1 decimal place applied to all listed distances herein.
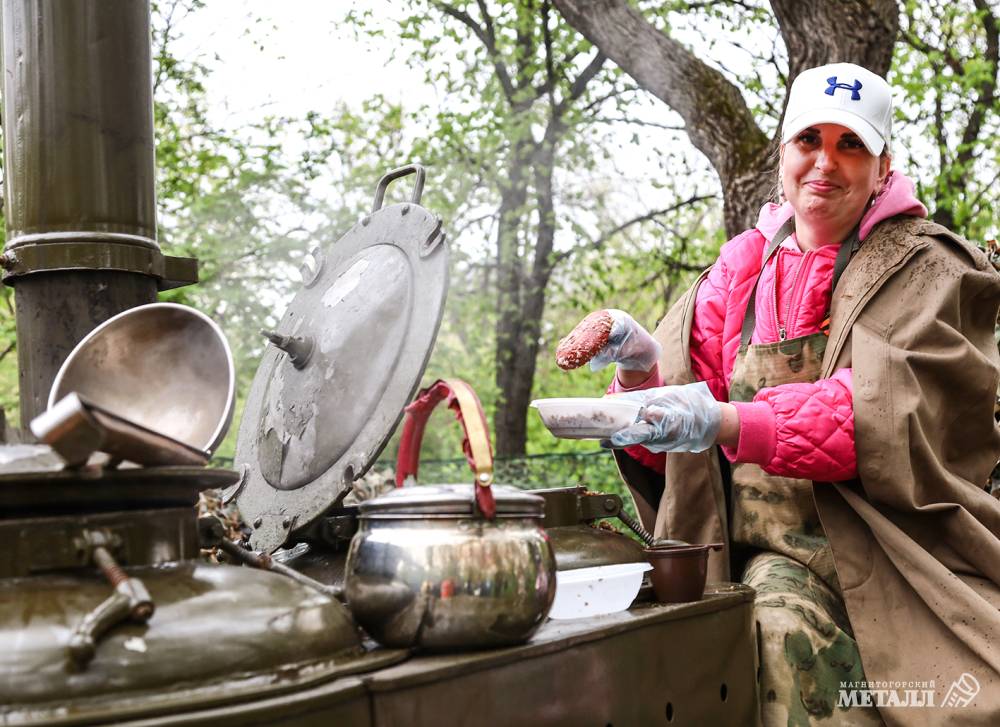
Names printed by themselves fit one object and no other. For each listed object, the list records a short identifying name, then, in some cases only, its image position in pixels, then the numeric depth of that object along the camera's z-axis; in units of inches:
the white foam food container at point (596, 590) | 75.7
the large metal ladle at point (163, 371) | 74.1
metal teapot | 60.1
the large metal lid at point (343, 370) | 84.4
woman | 93.8
